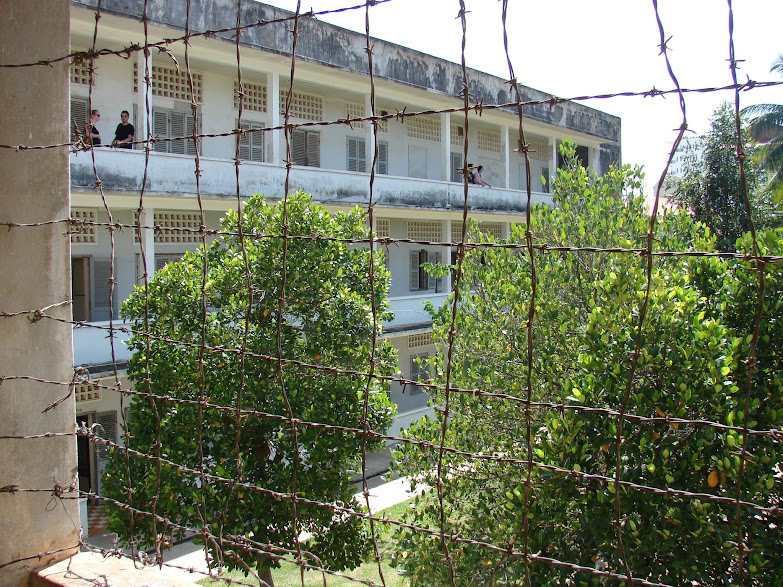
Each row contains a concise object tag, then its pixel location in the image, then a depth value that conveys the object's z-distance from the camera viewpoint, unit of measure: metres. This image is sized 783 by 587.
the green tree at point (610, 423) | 3.15
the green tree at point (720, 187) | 13.85
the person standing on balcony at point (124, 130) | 9.75
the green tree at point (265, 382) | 5.60
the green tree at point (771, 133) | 17.50
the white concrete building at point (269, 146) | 9.66
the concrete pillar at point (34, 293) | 2.33
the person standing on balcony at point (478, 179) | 14.95
